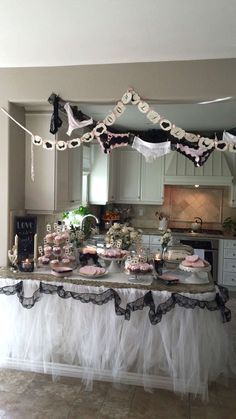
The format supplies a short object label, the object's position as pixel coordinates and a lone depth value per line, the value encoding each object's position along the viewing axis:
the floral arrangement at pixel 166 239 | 3.86
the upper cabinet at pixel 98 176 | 5.75
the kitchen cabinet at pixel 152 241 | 5.88
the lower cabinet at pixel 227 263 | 5.61
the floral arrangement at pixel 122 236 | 3.45
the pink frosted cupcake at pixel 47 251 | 3.33
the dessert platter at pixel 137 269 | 3.01
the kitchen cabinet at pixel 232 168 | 5.90
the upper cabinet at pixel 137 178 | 6.14
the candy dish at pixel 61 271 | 3.08
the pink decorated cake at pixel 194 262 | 3.04
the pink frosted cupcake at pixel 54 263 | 3.16
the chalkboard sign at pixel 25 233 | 3.46
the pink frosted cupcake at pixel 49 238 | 3.39
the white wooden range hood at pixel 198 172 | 5.81
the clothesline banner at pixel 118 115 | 2.93
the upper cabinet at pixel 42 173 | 3.62
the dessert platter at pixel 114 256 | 3.27
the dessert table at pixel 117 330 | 2.83
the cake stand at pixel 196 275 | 3.02
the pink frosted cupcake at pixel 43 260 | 3.29
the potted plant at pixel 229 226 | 5.99
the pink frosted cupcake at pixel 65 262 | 3.26
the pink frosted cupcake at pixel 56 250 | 3.33
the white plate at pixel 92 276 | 3.06
